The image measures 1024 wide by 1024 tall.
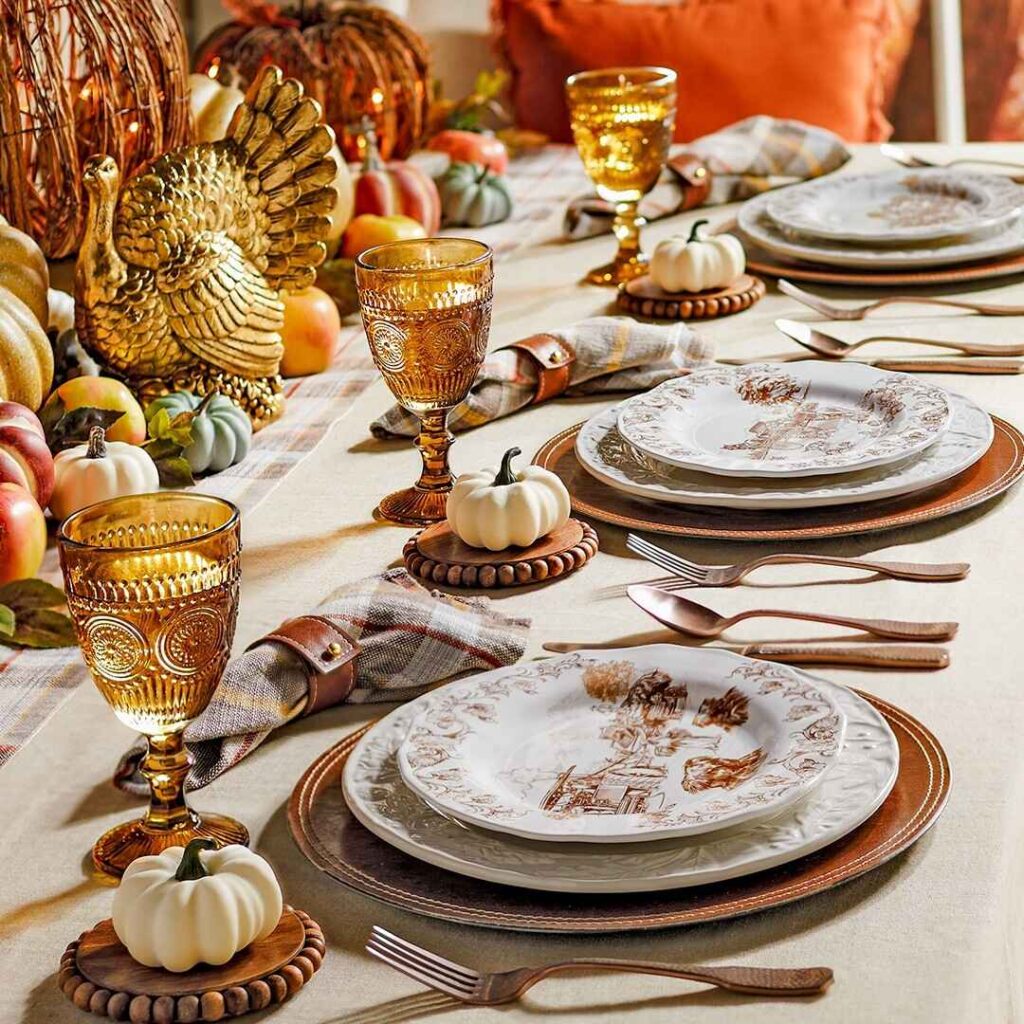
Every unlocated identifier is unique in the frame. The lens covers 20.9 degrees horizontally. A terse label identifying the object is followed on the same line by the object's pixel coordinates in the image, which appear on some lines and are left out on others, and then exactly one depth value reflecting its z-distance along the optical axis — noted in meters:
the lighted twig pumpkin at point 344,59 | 3.08
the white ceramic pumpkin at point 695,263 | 2.33
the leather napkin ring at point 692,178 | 2.77
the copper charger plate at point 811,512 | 1.79
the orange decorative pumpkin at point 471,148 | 3.13
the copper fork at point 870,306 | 2.27
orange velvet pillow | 4.16
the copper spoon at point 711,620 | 1.65
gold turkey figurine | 2.03
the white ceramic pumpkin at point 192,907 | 1.35
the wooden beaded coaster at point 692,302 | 2.34
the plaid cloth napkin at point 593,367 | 2.08
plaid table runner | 1.67
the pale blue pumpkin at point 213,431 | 2.04
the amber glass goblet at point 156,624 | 1.43
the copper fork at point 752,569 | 1.72
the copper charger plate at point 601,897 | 1.38
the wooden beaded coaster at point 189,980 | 1.34
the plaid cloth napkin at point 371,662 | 1.55
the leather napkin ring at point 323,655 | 1.59
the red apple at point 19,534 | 1.78
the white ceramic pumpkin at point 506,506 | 1.77
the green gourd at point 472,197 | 2.89
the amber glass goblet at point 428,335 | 1.85
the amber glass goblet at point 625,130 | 2.40
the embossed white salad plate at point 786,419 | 1.84
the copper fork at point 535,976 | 1.34
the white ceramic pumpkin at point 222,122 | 2.52
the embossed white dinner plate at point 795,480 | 1.80
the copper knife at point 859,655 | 1.61
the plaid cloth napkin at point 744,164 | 2.76
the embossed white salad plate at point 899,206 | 2.40
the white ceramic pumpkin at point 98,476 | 1.90
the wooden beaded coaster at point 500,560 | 1.76
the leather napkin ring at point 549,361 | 2.10
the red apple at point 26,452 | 1.84
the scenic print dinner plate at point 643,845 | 1.39
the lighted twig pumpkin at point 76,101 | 2.25
